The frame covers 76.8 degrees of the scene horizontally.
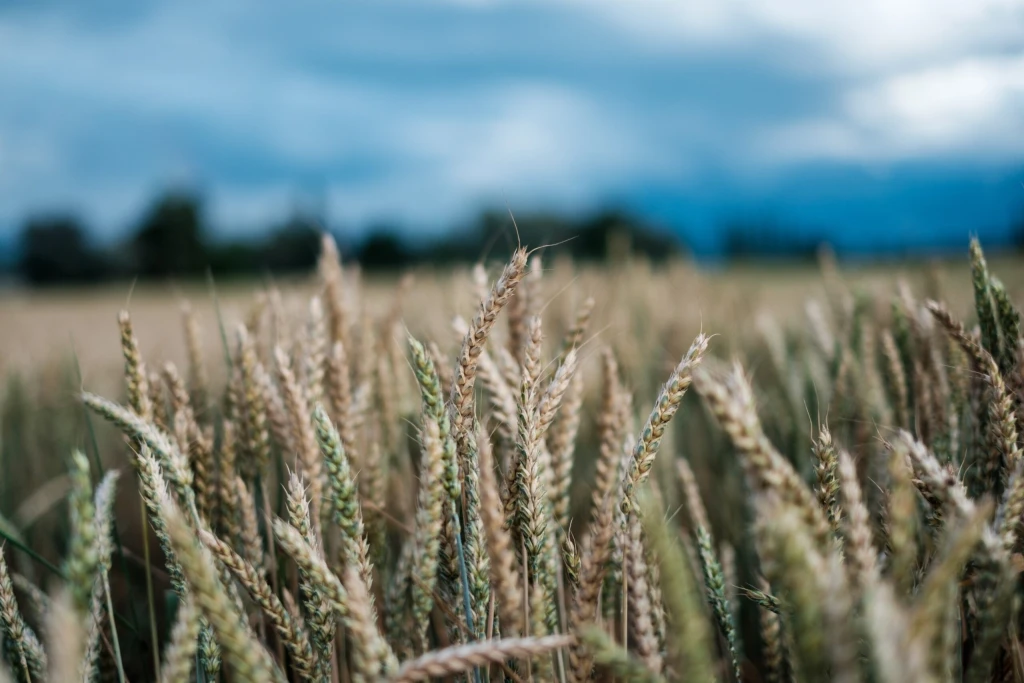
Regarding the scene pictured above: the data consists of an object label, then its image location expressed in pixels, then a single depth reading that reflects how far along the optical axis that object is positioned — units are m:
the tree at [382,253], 30.98
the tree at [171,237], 42.92
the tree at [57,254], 39.66
